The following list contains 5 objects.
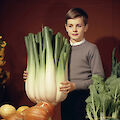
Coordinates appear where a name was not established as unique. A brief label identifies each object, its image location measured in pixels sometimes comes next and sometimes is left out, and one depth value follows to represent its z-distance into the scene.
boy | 2.28
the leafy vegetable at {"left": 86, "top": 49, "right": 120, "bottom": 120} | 2.07
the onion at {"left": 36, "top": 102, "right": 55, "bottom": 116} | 2.00
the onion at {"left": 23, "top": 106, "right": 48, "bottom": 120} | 1.95
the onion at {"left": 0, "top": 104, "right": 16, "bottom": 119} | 2.29
